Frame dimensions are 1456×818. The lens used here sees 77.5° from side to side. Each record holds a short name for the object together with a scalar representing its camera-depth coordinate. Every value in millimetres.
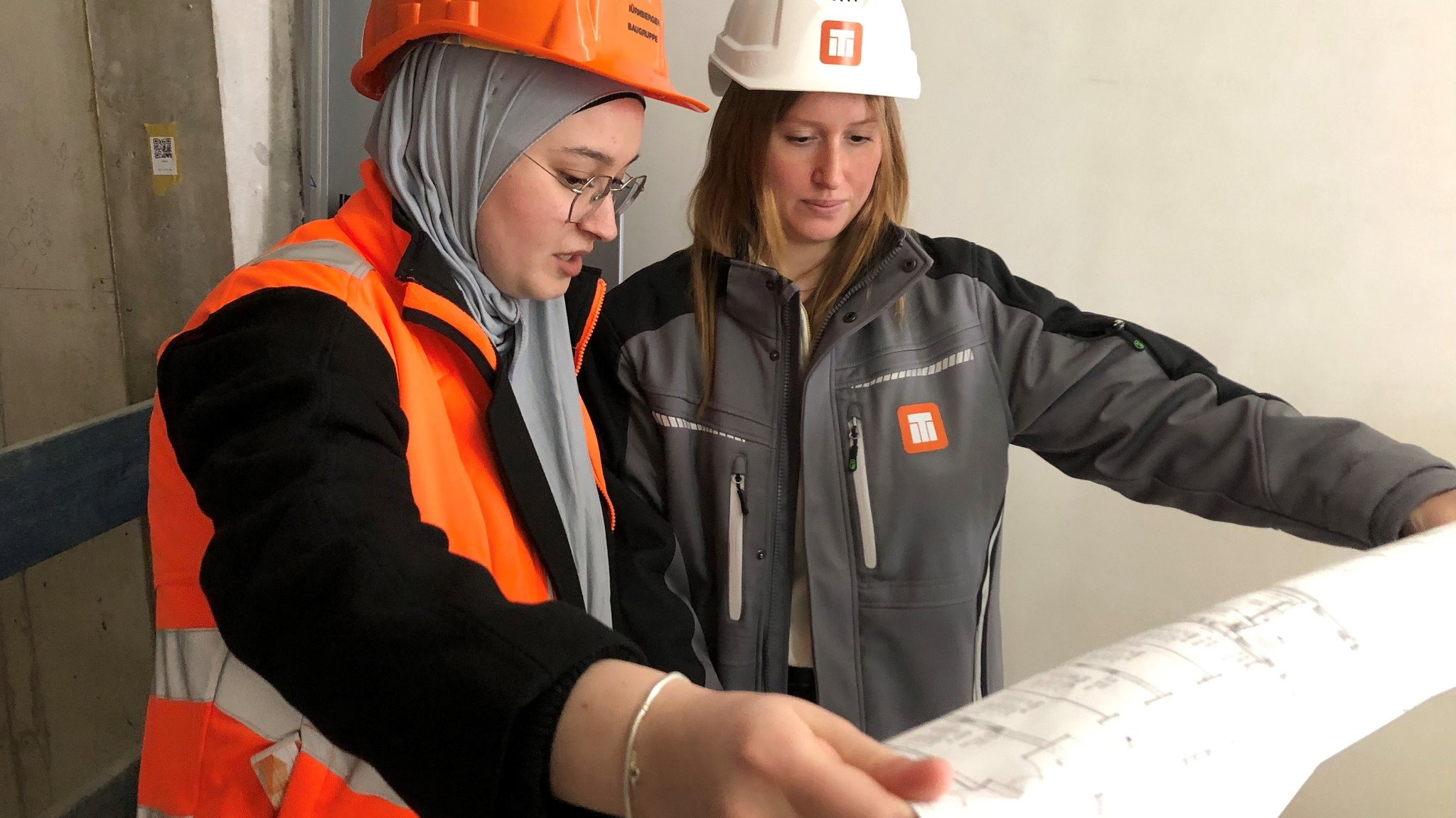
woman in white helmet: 1240
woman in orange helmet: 421
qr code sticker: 1591
